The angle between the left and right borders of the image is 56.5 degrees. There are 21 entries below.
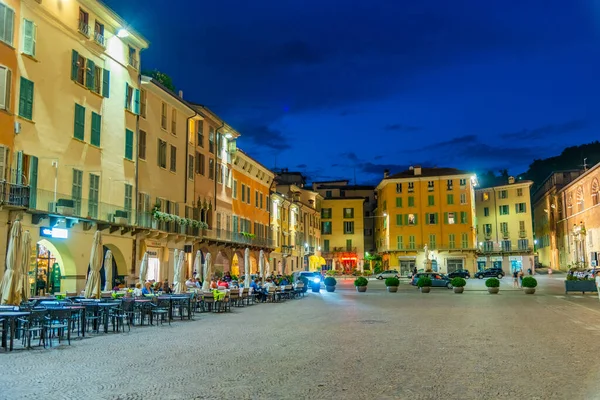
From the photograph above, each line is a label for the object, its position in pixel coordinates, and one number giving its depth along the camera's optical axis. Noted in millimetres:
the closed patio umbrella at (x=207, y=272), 25894
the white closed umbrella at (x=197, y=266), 29594
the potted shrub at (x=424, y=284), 38719
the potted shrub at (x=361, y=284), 39500
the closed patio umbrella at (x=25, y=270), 15042
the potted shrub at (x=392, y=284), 39219
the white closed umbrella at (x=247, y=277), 30834
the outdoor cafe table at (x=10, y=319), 11922
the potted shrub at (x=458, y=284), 36969
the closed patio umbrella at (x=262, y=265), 36812
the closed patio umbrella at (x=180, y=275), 23688
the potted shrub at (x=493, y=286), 35844
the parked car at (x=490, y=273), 69500
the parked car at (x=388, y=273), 72062
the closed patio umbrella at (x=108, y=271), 21859
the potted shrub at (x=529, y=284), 34834
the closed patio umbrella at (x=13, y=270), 14516
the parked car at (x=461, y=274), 63128
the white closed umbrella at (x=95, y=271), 17938
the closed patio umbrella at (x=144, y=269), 22656
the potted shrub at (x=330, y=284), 40938
